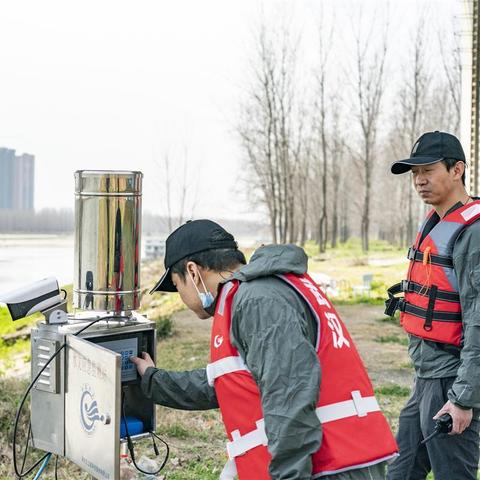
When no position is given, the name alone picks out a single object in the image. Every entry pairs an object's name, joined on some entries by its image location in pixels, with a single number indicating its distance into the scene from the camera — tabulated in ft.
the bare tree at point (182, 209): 62.13
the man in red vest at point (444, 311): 9.41
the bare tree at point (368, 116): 91.58
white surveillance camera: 8.58
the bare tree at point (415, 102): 92.43
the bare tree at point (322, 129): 87.30
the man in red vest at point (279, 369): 6.60
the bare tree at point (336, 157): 97.60
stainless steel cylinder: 9.25
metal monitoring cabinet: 7.83
